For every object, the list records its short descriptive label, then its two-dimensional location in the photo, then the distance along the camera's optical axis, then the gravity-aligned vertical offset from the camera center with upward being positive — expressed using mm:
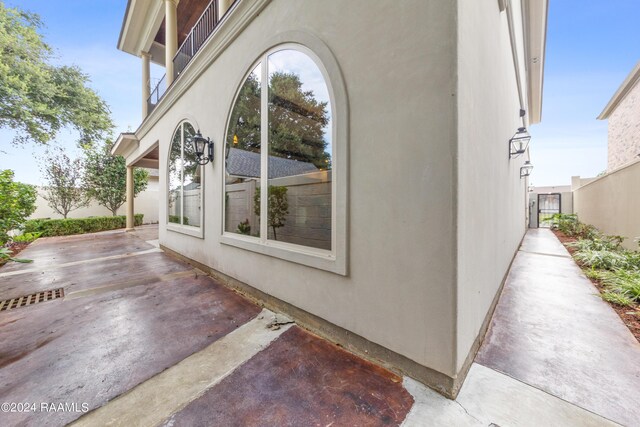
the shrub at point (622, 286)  2992 -1076
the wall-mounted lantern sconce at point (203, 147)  4027 +1094
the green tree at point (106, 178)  11858 +1702
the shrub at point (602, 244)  5546 -846
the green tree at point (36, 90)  10789 +6113
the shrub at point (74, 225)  9434 -581
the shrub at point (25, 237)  2920 -319
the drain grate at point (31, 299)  3047 -1189
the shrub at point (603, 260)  4309 -956
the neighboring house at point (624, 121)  9070 +3782
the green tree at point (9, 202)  3061 +137
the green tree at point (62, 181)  11039 +1426
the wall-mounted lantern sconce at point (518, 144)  4082 +1158
